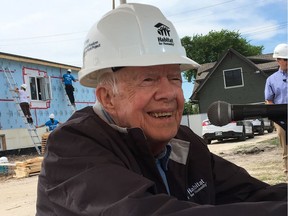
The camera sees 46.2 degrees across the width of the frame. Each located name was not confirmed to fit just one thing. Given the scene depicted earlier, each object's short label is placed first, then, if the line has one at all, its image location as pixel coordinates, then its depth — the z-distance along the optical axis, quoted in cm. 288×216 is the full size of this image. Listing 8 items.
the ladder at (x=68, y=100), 1697
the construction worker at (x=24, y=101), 1356
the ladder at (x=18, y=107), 1362
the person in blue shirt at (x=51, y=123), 1407
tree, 4794
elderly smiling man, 101
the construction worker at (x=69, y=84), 1658
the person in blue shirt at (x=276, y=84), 469
